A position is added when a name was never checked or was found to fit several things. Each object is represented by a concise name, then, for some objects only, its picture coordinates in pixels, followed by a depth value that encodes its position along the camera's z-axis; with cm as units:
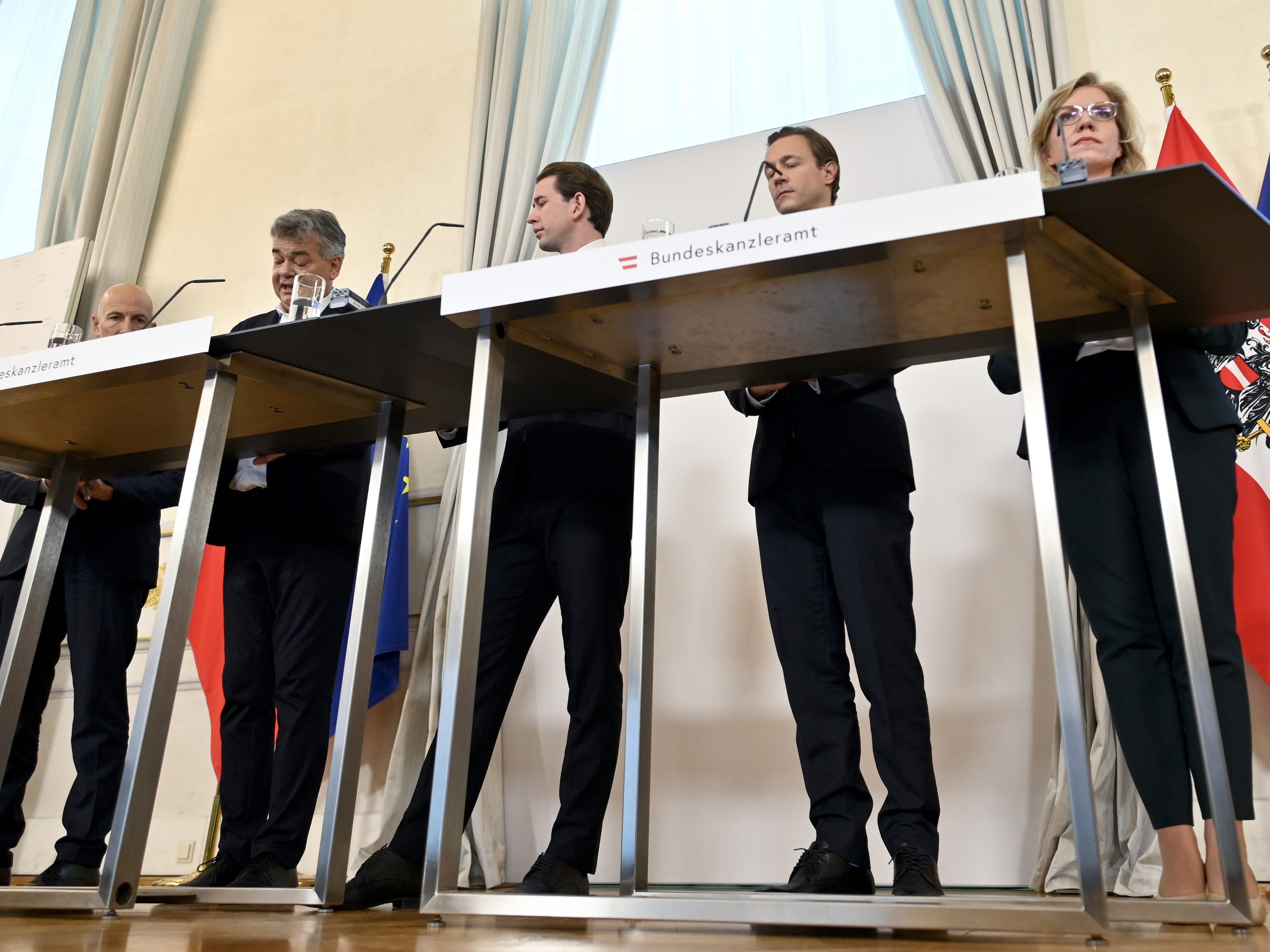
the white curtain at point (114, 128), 392
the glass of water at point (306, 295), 165
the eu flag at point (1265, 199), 227
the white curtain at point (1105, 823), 206
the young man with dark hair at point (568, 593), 165
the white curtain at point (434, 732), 261
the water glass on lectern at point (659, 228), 138
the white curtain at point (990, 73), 266
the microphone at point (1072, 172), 119
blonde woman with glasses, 139
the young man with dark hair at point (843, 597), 145
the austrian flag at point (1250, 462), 211
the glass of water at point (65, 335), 188
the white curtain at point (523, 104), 324
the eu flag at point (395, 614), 279
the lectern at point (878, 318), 113
